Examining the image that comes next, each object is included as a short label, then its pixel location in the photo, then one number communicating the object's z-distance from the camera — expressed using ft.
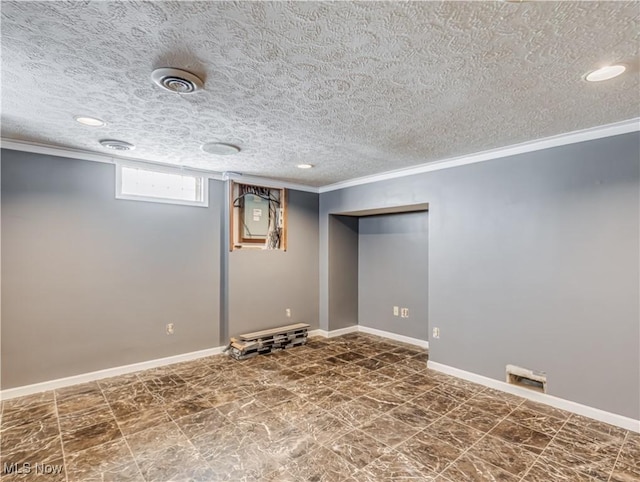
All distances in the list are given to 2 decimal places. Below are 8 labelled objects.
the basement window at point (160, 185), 12.41
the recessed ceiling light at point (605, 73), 5.98
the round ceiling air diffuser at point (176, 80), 6.06
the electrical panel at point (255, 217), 15.43
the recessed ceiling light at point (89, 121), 8.36
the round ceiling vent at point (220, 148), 10.53
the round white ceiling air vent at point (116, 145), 10.19
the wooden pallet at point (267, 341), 13.88
